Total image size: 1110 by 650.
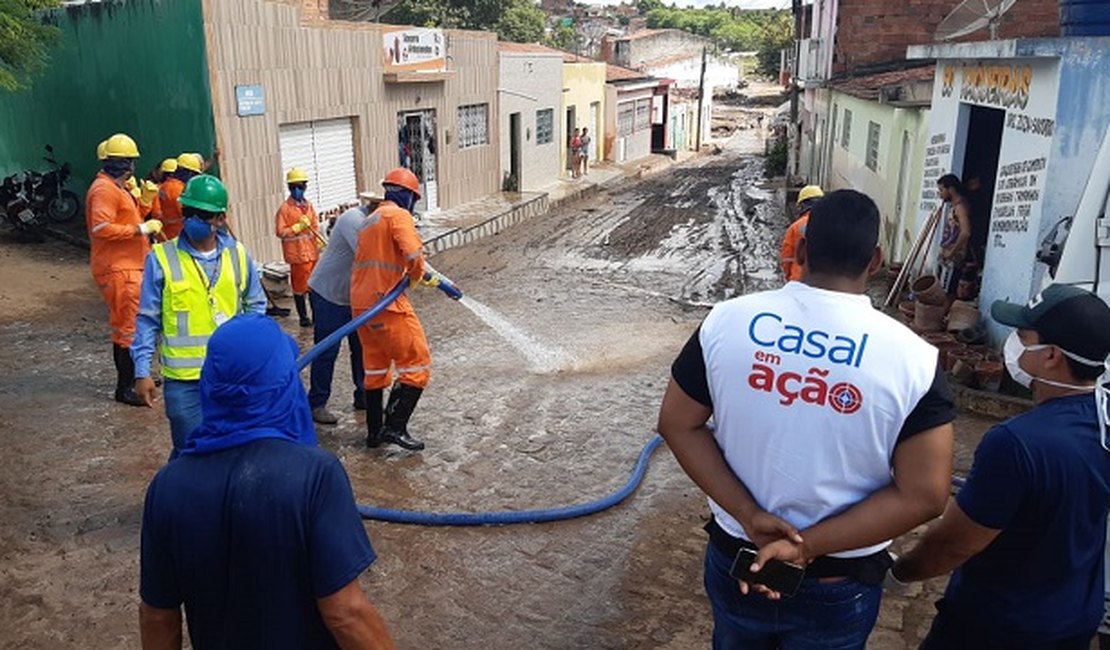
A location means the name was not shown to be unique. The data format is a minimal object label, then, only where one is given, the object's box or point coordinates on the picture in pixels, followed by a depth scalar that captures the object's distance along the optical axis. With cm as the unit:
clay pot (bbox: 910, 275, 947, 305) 859
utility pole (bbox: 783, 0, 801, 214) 2609
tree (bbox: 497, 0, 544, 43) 3441
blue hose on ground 493
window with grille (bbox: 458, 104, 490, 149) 1916
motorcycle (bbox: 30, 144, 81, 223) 1345
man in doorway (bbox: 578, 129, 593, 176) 2577
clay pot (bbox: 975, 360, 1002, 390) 699
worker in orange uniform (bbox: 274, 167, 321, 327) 913
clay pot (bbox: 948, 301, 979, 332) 808
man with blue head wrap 202
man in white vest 213
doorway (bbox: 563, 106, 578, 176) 2583
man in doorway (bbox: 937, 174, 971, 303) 872
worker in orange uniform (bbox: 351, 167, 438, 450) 561
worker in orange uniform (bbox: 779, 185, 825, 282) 655
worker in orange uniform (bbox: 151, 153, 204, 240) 869
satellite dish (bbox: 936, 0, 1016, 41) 878
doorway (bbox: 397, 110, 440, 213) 1683
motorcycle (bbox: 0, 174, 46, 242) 1268
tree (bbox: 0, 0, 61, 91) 938
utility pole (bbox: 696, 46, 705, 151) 3759
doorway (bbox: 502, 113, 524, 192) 2155
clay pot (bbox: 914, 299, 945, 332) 845
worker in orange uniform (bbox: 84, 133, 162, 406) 627
